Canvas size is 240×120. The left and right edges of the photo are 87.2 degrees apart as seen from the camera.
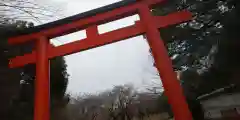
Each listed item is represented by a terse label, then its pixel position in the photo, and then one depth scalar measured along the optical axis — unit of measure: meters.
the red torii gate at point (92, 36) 2.17
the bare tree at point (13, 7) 2.90
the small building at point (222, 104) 4.43
